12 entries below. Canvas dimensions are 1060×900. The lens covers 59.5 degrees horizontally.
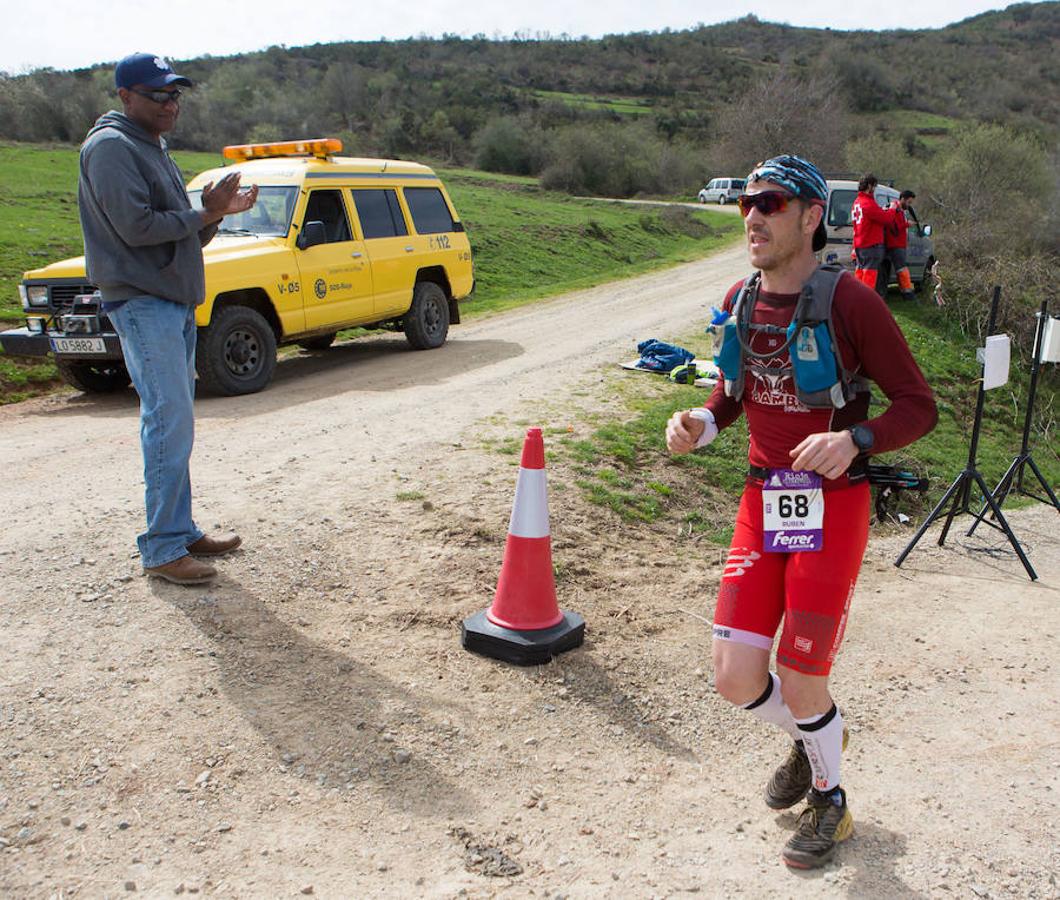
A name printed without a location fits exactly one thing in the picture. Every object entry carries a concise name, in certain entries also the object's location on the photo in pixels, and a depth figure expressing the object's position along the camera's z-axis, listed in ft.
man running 9.32
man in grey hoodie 13.70
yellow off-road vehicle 29.84
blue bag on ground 35.29
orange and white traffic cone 14.15
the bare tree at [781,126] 187.42
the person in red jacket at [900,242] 50.08
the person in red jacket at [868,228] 47.60
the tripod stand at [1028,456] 23.30
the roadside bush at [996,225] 56.90
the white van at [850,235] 54.44
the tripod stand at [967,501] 21.46
